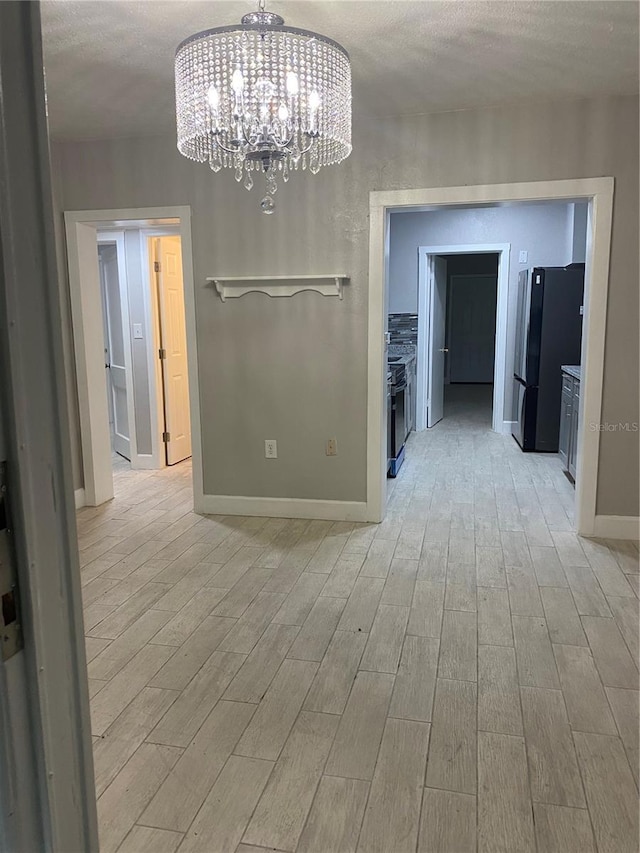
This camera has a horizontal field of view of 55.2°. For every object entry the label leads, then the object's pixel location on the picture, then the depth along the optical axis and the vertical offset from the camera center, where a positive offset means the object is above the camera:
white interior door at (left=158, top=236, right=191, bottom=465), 5.30 -0.20
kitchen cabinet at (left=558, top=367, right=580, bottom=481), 4.65 -0.77
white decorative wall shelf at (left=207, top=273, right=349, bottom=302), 3.72 +0.24
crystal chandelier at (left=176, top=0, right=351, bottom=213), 2.12 +0.84
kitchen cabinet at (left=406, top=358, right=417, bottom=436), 6.23 -0.73
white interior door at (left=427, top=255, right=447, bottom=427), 6.81 -0.18
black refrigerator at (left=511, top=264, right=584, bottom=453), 5.42 -0.18
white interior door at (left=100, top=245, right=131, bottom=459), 5.50 -0.17
